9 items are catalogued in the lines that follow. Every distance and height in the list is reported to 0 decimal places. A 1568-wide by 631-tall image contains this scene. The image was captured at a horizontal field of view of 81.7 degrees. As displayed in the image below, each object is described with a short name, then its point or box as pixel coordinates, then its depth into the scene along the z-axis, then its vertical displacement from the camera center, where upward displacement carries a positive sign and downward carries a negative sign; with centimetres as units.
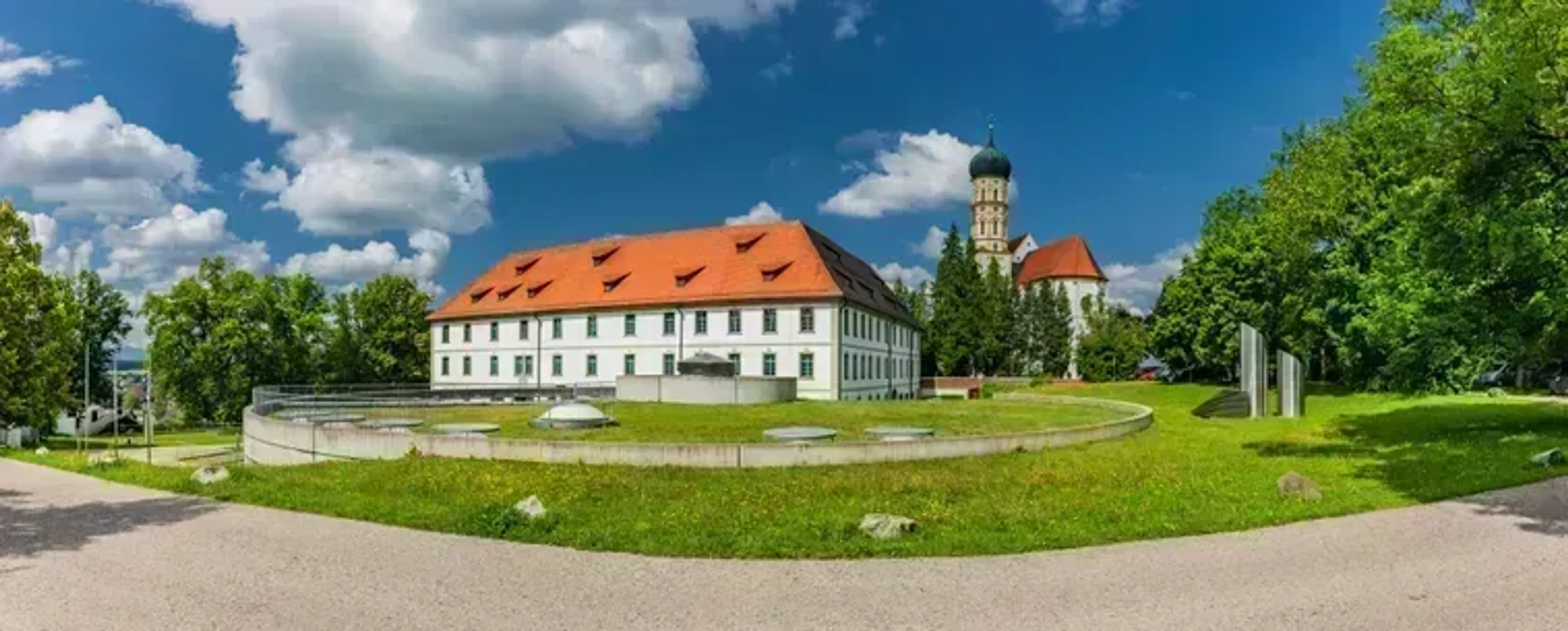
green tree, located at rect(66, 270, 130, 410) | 6000 +173
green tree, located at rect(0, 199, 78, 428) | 2592 +43
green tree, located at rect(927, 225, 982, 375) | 7962 +296
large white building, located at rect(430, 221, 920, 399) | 4891 +193
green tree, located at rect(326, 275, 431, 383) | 6341 +100
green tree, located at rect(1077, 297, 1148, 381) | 8225 -57
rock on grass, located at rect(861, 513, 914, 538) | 1052 -210
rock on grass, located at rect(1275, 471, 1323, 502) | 1270 -202
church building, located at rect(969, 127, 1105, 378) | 10300 +1227
